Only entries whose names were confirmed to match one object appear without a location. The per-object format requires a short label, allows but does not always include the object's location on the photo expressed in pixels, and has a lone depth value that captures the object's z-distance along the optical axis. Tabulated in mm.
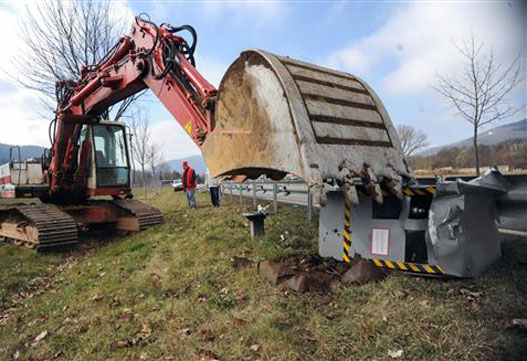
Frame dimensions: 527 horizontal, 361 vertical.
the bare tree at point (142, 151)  26859
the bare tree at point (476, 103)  9602
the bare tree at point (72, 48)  14789
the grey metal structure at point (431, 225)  3920
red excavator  3477
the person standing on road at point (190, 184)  12812
